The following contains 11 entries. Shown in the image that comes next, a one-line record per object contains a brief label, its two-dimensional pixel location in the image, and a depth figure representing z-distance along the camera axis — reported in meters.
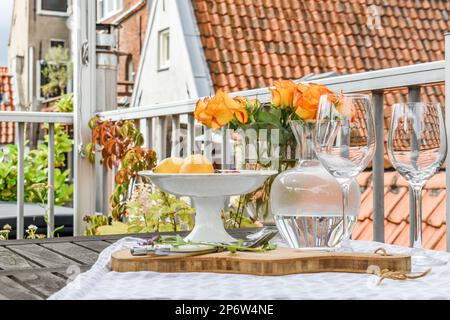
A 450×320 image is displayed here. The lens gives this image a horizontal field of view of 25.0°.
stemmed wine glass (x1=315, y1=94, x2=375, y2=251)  1.46
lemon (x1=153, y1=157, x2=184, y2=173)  1.59
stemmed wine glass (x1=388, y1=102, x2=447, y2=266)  1.48
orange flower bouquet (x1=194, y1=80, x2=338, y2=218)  1.64
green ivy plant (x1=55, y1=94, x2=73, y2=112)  5.51
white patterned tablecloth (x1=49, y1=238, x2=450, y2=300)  1.23
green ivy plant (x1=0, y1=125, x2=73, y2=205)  5.08
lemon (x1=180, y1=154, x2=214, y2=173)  1.57
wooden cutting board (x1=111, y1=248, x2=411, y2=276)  1.37
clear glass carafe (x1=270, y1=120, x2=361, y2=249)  1.54
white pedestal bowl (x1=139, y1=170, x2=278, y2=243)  1.53
